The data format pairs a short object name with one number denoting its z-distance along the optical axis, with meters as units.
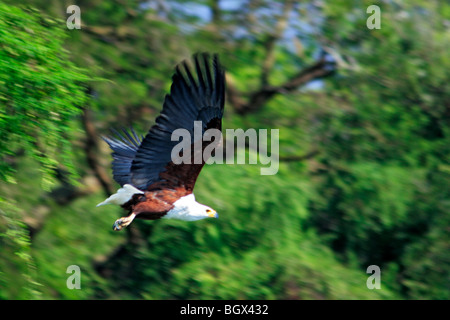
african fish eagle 11.86
